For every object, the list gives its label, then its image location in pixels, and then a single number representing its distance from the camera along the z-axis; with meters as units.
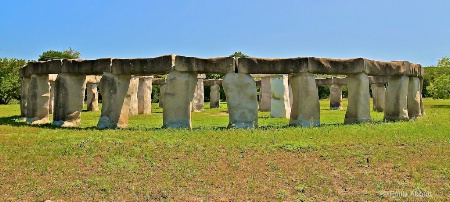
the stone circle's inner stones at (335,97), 34.31
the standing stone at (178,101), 14.85
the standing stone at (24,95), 20.38
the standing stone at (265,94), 26.78
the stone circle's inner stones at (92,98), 31.53
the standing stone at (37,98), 17.72
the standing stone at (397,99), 17.58
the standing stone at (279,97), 22.09
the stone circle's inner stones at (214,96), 37.72
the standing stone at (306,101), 15.37
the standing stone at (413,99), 18.95
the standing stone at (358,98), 16.14
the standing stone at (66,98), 16.39
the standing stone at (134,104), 24.91
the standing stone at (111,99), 15.50
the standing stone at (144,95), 26.86
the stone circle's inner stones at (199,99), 31.08
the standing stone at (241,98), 14.98
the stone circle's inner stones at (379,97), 28.77
